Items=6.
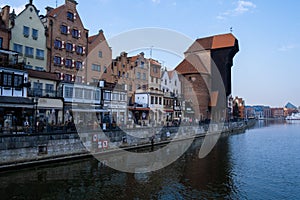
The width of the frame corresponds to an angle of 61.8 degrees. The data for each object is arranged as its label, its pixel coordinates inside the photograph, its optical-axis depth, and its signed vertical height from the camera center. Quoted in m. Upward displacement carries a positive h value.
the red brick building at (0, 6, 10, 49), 28.66 +9.32
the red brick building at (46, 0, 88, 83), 34.69 +9.82
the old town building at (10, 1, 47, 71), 30.41 +8.94
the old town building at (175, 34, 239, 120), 68.06 +11.71
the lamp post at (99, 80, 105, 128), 36.44 +2.97
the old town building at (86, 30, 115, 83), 40.28 +8.46
